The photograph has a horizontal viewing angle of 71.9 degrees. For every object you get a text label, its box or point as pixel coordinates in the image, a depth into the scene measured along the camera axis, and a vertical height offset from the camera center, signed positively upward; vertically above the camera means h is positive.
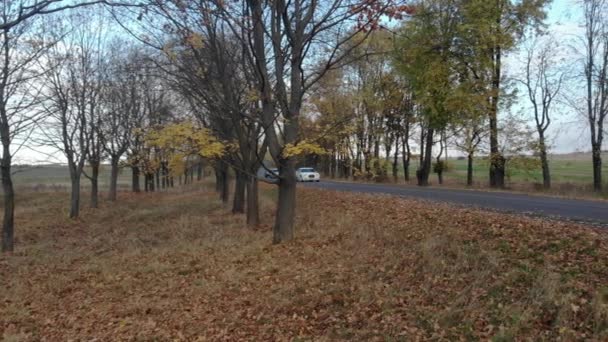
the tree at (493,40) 23.47 +7.47
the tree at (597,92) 23.38 +4.47
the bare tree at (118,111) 25.88 +4.23
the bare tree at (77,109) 21.25 +3.53
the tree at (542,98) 26.64 +4.69
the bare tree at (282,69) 9.86 +2.51
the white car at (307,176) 37.81 -0.40
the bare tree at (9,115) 13.38 +1.96
